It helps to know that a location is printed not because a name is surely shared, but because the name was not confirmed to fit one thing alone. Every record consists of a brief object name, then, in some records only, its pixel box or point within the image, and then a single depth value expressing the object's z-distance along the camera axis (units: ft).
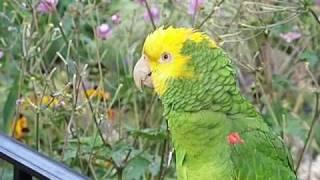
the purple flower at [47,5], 7.66
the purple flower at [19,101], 7.73
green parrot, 5.92
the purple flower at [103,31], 8.27
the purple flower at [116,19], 8.18
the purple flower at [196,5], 7.70
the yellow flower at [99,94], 8.05
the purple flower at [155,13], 8.39
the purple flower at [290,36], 8.76
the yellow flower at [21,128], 9.34
